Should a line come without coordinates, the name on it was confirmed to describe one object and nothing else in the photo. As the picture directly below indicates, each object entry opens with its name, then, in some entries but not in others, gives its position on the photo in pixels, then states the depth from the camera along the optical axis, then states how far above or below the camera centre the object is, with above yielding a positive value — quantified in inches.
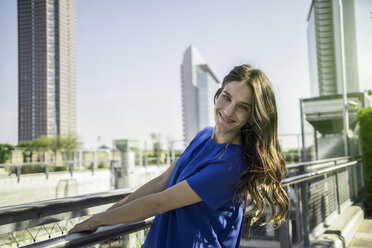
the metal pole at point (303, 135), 377.3 +8.1
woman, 38.7 -4.1
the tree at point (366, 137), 245.3 +2.5
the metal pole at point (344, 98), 286.2 +38.4
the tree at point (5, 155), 495.9 -7.7
